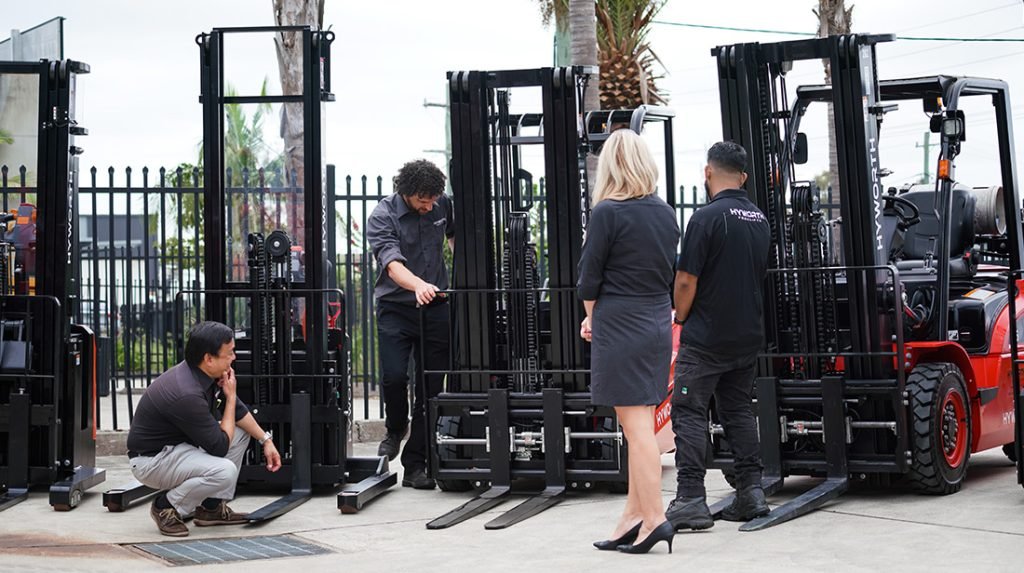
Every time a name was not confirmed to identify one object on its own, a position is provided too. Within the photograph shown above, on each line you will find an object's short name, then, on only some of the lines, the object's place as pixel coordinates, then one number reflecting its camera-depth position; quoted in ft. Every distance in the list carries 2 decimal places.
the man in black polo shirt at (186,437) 25.08
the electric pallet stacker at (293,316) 28.84
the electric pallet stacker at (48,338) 29.30
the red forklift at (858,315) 26.94
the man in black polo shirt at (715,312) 23.90
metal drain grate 23.07
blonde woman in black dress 22.15
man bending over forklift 29.68
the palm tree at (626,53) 71.67
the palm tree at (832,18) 58.13
